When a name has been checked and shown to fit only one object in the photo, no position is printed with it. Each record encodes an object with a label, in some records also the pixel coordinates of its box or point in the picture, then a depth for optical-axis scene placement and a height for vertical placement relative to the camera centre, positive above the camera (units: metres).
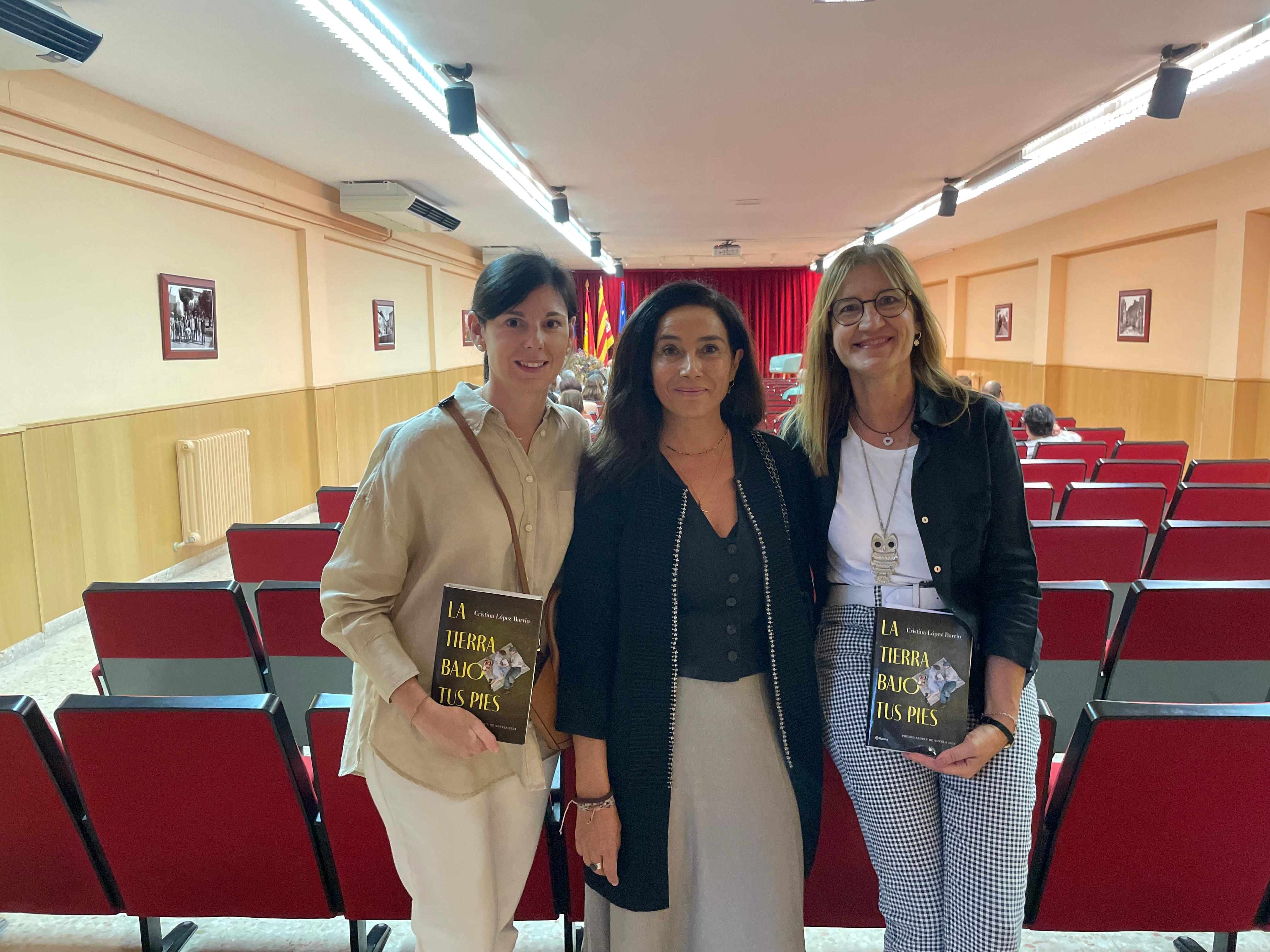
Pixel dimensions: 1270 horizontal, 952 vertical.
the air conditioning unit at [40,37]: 3.42 +1.59
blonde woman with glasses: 1.29 -0.36
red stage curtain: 20.73 +2.22
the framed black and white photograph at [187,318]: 5.93 +0.50
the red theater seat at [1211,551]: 2.78 -0.65
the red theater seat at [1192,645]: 2.07 -0.76
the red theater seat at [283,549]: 2.96 -0.64
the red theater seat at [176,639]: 2.25 -0.76
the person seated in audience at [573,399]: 5.73 -0.15
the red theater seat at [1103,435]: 6.95 -0.55
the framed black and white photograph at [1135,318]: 9.62 +0.70
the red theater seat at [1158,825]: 1.29 -0.80
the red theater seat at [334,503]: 3.89 -0.62
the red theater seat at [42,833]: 1.38 -0.85
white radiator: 6.15 -0.84
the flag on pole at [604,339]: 16.02 +0.87
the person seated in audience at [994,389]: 6.61 -0.13
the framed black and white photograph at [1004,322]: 13.62 +0.92
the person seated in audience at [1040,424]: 5.68 -0.36
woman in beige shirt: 1.26 -0.42
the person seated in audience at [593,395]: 7.51 -0.17
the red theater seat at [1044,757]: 1.37 -0.68
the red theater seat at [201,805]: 1.35 -0.78
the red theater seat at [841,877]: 1.51 -1.00
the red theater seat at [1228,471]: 4.66 -0.59
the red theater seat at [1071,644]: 2.02 -0.74
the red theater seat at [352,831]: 1.41 -0.85
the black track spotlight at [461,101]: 4.75 +1.69
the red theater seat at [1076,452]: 5.24 -0.53
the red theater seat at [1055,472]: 4.37 -0.55
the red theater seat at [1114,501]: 3.52 -0.58
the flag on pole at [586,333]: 20.84 +1.22
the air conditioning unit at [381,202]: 8.18 +1.89
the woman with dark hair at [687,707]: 1.32 -0.56
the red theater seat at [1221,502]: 3.63 -0.61
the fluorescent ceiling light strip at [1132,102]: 4.39 +1.84
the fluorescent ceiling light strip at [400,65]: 3.70 +1.76
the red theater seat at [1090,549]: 2.68 -0.62
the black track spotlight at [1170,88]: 4.68 +1.71
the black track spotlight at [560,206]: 8.64 +1.91
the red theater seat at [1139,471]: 4.43 -0.56
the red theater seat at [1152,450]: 5.57 -0.55
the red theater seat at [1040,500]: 3.45 -0.56
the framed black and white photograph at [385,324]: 10.69 +0.79
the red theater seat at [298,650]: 2.29 -0.82
